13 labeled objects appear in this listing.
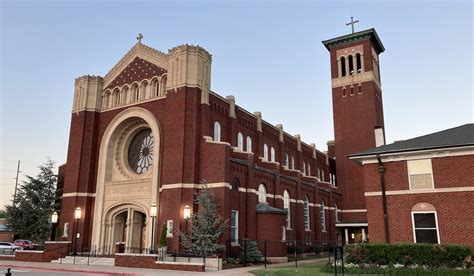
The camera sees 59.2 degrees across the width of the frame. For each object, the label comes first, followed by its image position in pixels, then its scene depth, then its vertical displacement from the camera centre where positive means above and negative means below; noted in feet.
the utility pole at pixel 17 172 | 225.56 +35.75
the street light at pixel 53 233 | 124.88 +1.27
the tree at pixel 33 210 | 149.59 +9.48
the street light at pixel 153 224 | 92.48 +3.15
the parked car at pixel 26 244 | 142.21 -2.34
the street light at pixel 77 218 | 107.65 +5.11
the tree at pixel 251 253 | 97.81 -3.43
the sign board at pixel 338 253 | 55.88 -1.91
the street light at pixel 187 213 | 91.35 +5.34
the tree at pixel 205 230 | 89.81 +1.69
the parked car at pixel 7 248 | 116.16 -3.23
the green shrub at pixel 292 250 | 123.92 -3.43
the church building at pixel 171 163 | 101.60 +20.07
